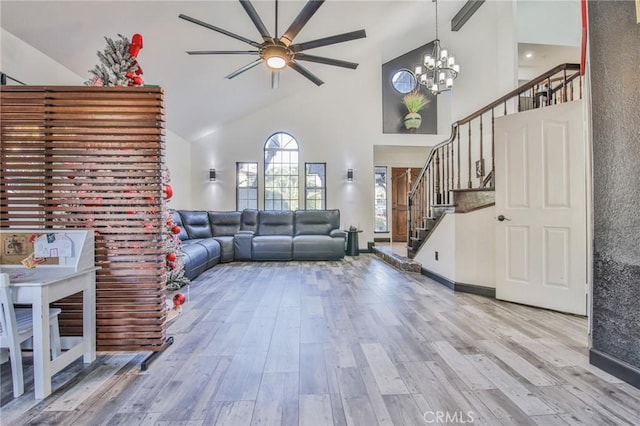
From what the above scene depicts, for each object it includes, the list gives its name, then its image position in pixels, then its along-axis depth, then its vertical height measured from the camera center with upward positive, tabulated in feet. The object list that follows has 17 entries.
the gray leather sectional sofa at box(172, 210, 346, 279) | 16.71 -1.48
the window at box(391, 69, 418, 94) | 22.44 +10.41
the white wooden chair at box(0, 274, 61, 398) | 4.54 -1.92
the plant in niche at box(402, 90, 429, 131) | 21.42 +7.80
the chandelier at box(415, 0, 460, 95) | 16.20 +8.21
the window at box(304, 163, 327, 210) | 21.81 +2.15
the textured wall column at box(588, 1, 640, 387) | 5.18 +0.49
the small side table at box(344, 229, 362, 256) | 20.17 -2.15
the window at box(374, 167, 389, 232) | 25.54 +1.39
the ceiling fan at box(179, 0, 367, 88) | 7.91 +5.48
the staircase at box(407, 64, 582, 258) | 10.54 +1.83
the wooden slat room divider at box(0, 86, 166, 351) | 5.93 +0.68
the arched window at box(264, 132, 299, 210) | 21.79 +3.55
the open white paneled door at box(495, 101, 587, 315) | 8.59 +0.10
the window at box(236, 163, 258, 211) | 21.71 +2.11
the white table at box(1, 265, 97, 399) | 4.69 -1.57
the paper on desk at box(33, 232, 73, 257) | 5.46 -0.58
